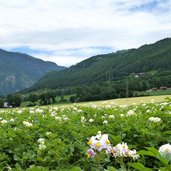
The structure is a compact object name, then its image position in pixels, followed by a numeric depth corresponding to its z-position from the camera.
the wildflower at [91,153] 2.67
